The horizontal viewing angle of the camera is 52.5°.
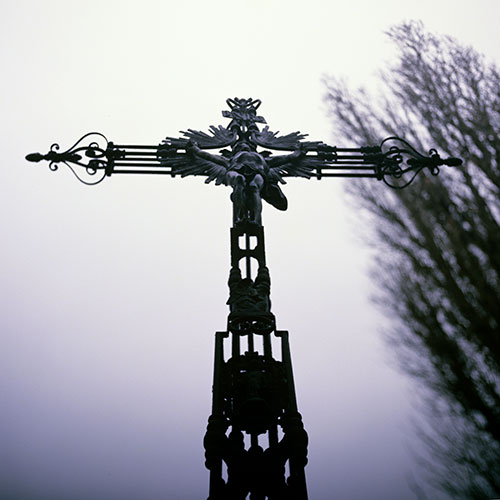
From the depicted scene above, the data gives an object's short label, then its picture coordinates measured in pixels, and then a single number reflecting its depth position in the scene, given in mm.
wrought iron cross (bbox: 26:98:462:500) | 2674
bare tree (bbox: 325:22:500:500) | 3500
